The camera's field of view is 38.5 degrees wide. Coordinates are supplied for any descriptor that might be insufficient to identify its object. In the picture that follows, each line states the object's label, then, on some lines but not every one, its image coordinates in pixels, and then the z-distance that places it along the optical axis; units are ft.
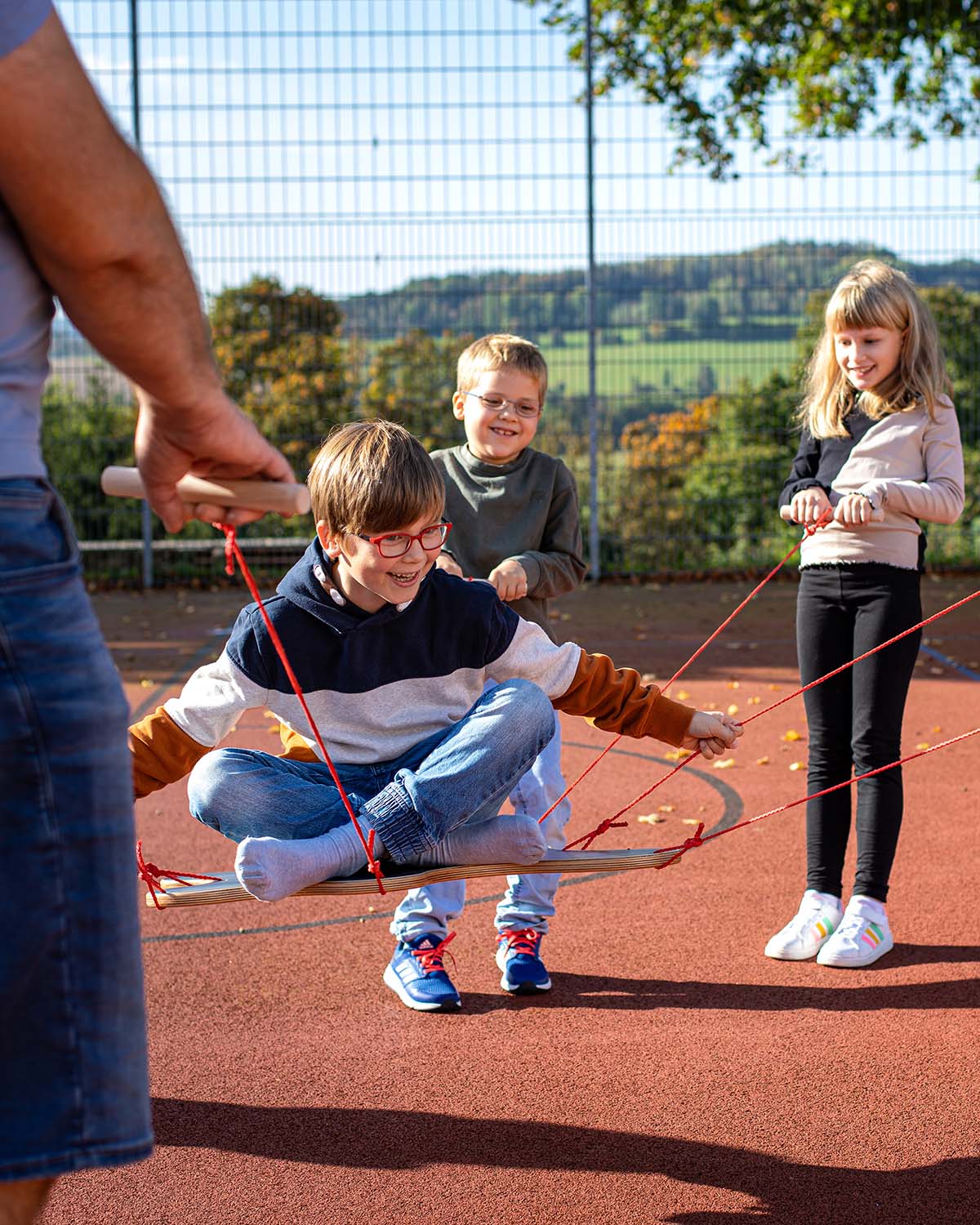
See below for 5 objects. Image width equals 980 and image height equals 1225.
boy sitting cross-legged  8.89
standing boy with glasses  11.88
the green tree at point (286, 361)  34.94
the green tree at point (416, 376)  35.53
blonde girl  12.02
